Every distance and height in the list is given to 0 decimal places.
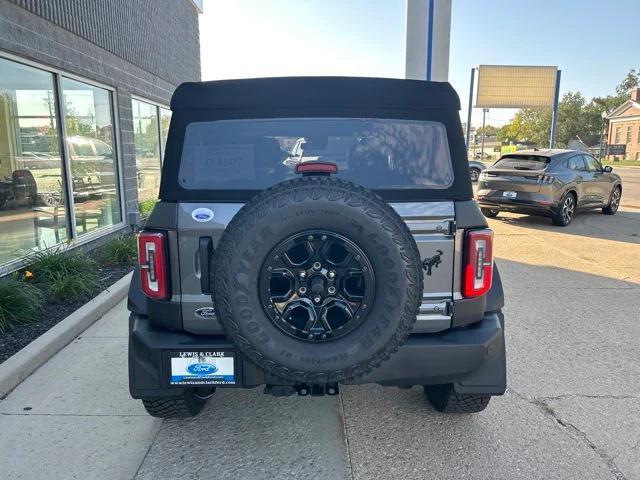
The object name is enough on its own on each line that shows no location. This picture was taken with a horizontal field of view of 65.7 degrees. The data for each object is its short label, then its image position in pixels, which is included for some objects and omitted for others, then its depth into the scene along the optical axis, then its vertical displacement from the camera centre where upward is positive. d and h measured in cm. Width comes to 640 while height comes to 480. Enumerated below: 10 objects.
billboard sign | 2148 +306
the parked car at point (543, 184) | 1030 -59
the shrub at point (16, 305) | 428 -132
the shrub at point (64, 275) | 506 -127
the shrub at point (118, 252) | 666 -132
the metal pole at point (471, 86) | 2318 +325
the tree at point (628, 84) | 8431 +1221
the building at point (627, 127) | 6238 +375
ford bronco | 213 -42
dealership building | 593 +56
